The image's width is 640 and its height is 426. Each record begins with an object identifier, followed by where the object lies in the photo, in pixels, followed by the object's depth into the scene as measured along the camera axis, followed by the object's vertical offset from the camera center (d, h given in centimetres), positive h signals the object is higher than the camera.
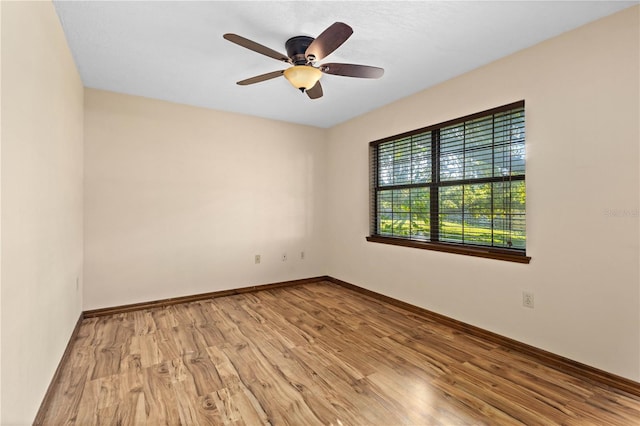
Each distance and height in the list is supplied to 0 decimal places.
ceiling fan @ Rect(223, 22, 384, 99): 203 +107
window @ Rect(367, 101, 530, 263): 265 +27
